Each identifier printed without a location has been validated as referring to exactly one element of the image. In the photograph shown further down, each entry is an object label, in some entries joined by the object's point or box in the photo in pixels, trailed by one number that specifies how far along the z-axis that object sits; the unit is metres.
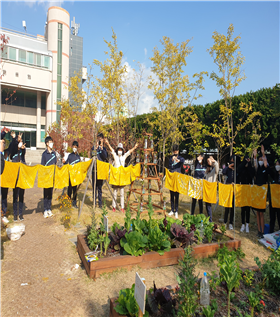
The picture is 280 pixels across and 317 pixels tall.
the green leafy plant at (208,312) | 2.44
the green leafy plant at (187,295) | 2.41
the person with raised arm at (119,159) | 7.51
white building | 29.23
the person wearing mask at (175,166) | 7.37
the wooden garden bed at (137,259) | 3.74
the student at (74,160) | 7.31
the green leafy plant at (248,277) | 3.35
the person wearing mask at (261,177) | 6.10
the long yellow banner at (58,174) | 6.01
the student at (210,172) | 6.63
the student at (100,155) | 7.71
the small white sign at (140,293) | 2.22
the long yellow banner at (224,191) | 6.07
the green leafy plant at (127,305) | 2.54
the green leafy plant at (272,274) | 3.22
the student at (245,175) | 6.55
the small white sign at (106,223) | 4.27
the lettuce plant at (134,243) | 3.93
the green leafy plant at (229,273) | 2.87
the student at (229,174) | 6.72
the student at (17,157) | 6.19
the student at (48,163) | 6.64
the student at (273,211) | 5.74
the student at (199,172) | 7.09
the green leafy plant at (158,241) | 4.10
